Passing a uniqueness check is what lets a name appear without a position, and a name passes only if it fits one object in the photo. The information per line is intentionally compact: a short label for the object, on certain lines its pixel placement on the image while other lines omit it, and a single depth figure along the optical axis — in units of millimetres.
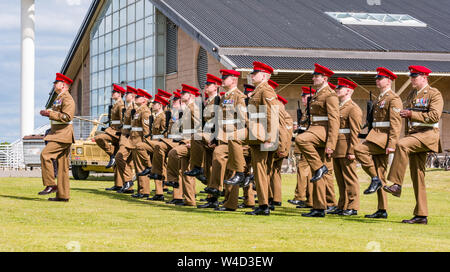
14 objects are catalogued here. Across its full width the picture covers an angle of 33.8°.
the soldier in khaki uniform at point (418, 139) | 10508
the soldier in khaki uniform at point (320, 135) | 11227
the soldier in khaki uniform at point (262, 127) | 11094
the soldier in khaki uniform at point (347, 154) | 12055
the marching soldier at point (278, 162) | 11760
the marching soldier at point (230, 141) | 11445
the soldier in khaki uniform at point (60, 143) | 13336
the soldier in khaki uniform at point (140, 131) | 15305
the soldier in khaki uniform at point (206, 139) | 12539
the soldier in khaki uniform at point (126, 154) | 16141
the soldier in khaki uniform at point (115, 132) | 17031
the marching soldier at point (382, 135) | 11242
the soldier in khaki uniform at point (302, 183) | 14144
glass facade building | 37125
